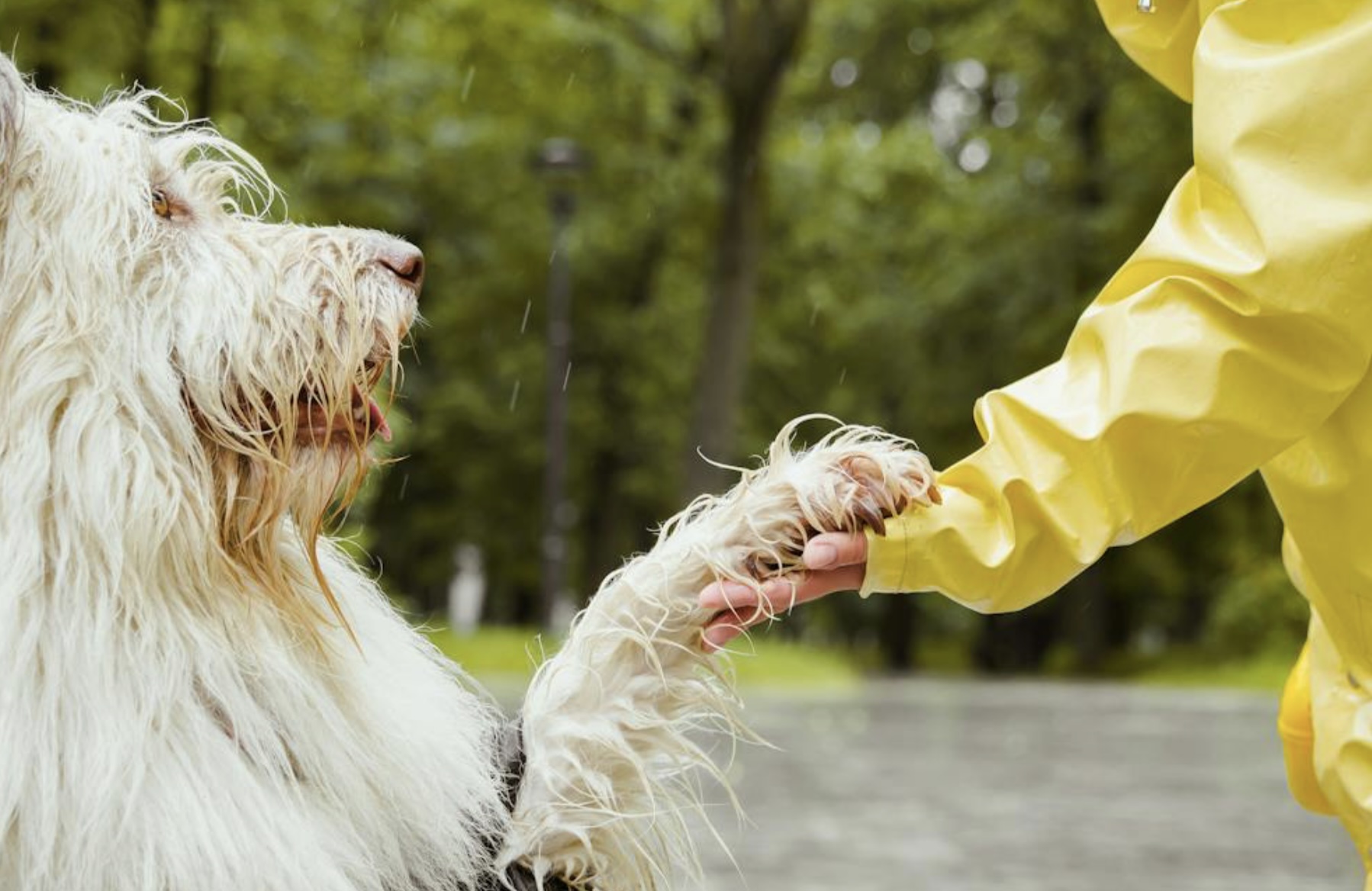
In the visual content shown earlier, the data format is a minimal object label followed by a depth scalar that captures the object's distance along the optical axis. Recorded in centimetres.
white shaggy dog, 213
